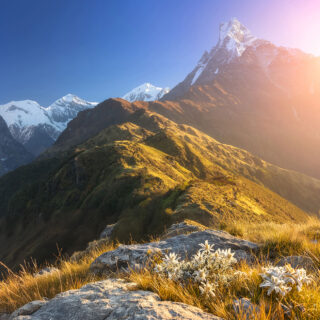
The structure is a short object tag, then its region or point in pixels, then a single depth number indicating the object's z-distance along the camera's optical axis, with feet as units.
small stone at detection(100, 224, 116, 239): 89.60
